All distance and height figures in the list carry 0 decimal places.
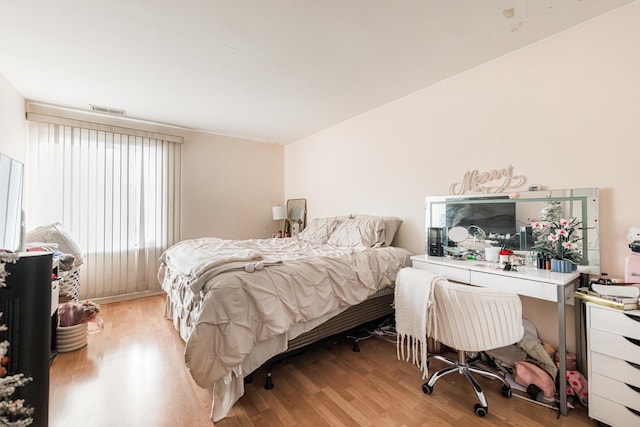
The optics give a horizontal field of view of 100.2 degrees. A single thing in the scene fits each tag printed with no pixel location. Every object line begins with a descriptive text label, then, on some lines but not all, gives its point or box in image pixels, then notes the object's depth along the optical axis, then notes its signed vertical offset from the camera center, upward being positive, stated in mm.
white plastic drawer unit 1446 -856
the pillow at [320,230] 3551 -212
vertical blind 3314 +280
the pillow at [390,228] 3033 -153
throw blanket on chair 1699 -603
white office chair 1601 -626
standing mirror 4836 +24
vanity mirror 1909 -18
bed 1601 -597
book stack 1491 -495
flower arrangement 1952 -195
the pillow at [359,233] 3009 -218
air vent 3365 +1374
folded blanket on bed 1814 -347
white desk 1671 -476
